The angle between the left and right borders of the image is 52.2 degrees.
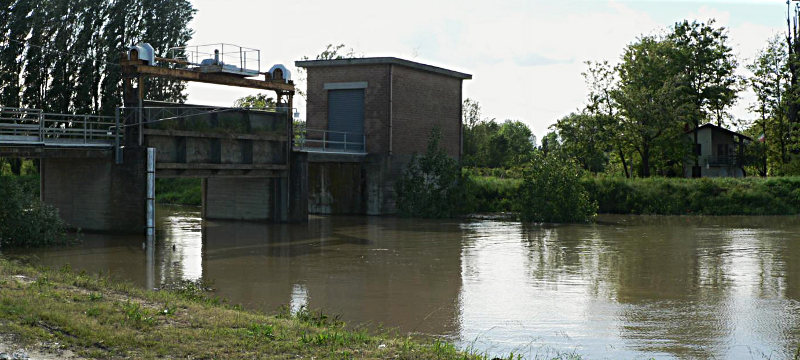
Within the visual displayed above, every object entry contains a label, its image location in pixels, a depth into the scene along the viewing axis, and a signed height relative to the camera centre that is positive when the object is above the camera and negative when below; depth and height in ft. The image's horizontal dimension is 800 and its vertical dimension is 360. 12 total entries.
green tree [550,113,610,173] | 182.80 +11.81
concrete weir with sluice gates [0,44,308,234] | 91.91 +3.77
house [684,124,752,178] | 207.41 +9.32
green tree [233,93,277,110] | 221.72 +24.21
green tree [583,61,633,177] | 181.98 +16.04
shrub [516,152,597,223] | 121.90 -0.88
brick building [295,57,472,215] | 133.18 +10.93
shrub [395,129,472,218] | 134.41 -0.28
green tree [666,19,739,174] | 197.06 +29.94
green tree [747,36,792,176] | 193.67 +20.89
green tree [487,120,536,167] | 280.06 +14.64
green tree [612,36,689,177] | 177.68 +18.56
